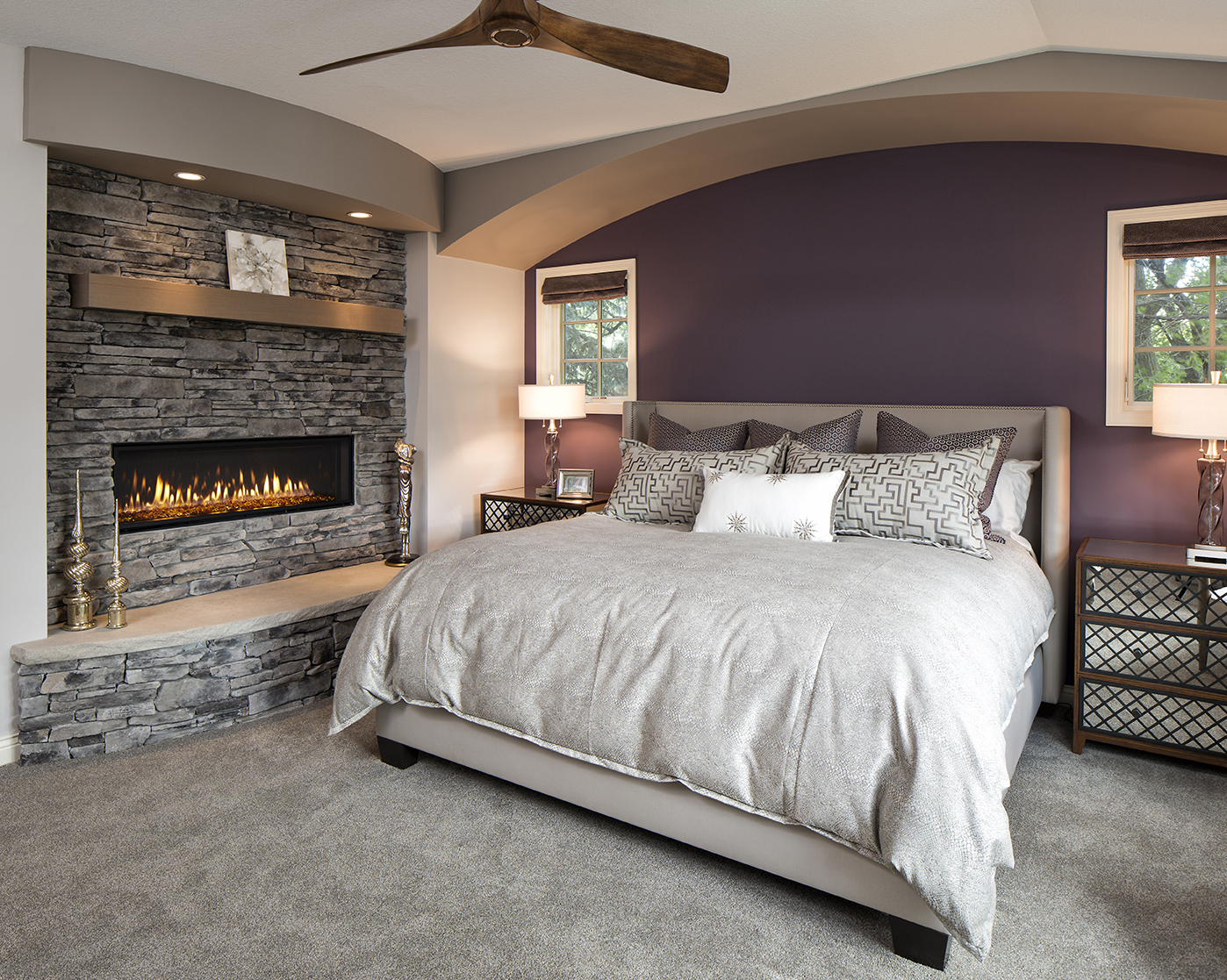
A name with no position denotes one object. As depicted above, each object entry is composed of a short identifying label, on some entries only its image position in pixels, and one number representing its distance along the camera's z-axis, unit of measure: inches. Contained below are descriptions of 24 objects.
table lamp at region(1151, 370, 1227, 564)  110.3
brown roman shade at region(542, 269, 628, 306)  193.9
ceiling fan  81.6
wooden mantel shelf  130.0
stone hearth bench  120.2
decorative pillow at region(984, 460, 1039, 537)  131.2
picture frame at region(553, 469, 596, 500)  190.1
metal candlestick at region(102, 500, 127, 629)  128.8
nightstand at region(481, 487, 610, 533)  180.7
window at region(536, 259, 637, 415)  196.2
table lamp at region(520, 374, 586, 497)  183.8
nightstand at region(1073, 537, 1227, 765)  109.8
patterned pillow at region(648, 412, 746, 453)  156.3
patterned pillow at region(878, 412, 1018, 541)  126.0
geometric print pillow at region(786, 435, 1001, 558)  115.2
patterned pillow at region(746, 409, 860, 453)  142.5
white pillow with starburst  118.6
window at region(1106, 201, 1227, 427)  133.2
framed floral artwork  152.0
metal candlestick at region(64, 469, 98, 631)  127.5
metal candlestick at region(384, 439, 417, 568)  180.7
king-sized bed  70.7
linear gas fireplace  145.3
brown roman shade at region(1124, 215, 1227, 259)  127.5
